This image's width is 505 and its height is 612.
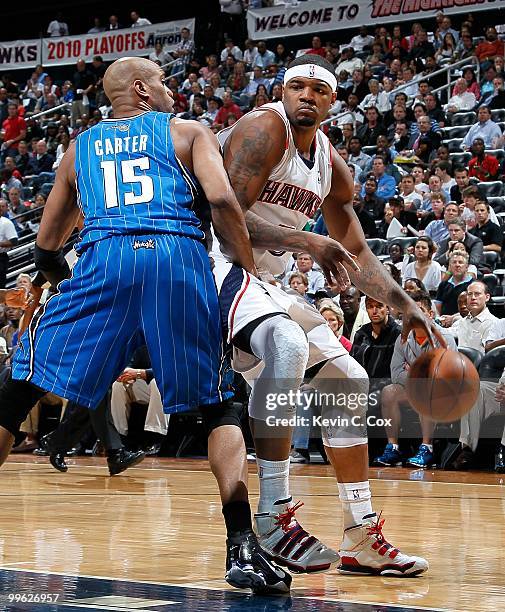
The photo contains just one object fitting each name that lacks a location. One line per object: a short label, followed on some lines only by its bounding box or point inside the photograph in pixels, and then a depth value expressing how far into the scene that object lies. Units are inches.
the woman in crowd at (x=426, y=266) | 390.6
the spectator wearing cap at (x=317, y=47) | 672.4
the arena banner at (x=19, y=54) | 878.4
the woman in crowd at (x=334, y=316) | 331.9
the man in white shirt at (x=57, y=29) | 888.9
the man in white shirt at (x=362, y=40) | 673.6
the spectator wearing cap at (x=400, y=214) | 461.1
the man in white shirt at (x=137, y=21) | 827.4
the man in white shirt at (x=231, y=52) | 748.6
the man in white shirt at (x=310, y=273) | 421.7
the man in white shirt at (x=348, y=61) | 647.1
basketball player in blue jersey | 126.7
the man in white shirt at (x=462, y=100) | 553.6
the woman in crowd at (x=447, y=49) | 605.3
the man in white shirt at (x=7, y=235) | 608.7
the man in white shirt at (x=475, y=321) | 339.9
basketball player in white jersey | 138.4
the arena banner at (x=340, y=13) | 655.5
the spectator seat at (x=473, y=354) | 319.9
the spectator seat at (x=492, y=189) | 465.1
